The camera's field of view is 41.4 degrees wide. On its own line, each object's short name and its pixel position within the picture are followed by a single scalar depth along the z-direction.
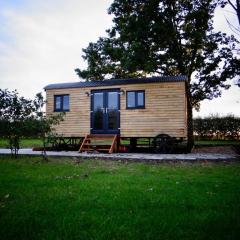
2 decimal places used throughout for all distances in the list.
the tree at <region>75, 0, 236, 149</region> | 20.77
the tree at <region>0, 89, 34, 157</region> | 12.03
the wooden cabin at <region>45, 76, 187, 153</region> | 14.73
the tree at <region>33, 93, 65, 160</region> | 12.18
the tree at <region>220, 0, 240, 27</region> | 16.03
